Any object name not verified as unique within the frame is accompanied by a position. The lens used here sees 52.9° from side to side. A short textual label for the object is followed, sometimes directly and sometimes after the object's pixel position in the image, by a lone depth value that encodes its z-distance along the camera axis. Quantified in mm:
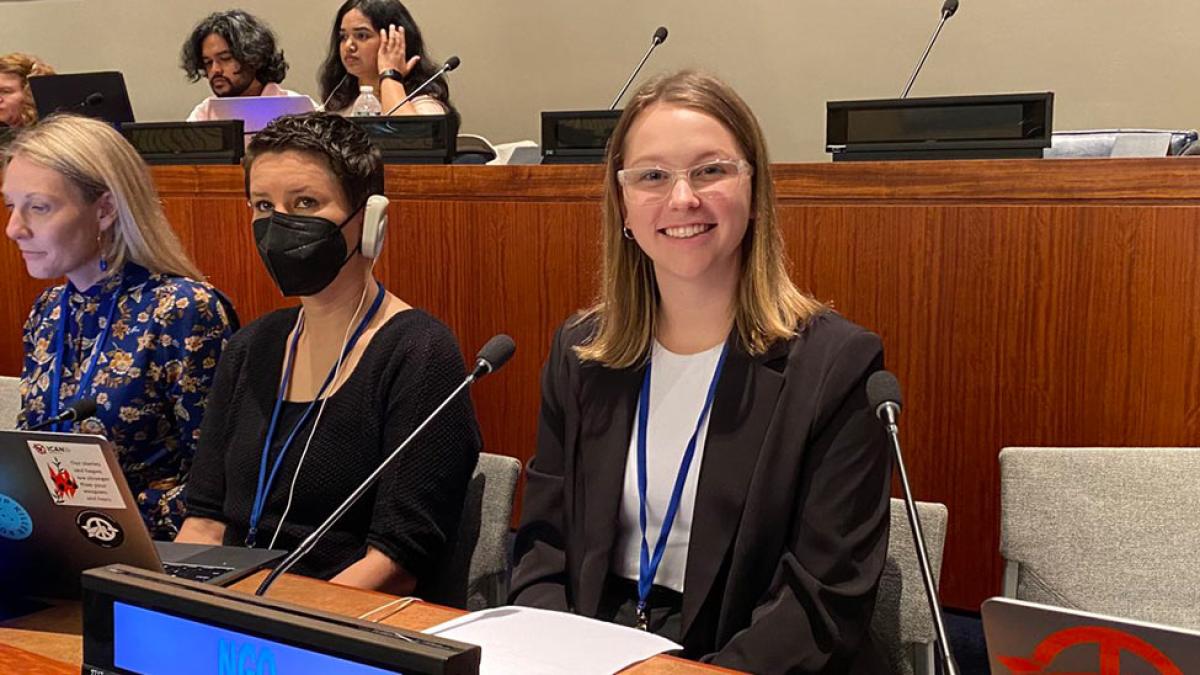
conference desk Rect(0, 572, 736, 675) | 1351
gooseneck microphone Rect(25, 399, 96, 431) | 1780
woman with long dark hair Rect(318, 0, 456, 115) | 4637
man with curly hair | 4781
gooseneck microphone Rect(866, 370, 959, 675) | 1125
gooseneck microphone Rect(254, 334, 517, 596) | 1408
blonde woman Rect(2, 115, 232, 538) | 2371
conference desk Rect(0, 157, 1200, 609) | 2379
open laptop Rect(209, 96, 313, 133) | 4027
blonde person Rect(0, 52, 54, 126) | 4965
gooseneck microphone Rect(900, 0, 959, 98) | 3440
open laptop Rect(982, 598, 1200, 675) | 900
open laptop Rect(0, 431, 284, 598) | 1438
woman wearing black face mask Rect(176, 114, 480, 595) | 1959
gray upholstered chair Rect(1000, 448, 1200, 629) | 1854
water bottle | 4484
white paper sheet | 1307
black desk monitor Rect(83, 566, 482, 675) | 1014
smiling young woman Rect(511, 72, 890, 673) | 1672
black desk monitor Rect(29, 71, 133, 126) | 4031
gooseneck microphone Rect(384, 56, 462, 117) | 3971
